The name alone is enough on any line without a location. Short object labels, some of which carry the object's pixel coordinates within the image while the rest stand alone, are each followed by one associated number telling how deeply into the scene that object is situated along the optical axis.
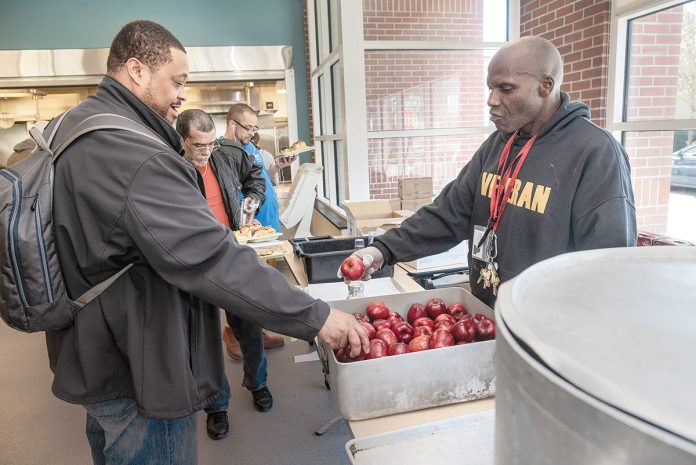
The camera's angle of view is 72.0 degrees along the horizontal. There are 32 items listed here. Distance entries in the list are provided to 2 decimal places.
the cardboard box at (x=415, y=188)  3.55
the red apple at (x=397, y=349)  1.23
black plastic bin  2.27
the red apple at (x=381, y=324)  1.35
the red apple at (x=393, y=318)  1.40
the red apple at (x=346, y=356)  1.25
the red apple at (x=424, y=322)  1.38
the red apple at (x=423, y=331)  1.32
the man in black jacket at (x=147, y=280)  1.16
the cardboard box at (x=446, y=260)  2.57
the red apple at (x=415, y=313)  1.47
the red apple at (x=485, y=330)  1.25
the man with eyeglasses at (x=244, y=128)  3.58
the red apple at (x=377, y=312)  1.43
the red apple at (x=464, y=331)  1.27
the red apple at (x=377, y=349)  1.24
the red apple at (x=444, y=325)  1.30
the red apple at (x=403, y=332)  1.35
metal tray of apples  1.12
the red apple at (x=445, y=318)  1.37
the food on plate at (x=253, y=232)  3.06
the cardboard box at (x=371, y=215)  3.06
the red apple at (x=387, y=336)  1.27
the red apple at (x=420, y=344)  1.25
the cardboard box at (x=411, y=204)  3.53
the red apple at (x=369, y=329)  1.29
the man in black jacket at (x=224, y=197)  2.61
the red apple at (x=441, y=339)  1.24
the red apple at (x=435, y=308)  1.46
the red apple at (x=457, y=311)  1.44
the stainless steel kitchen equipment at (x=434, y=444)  1.01
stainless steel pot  0.27
